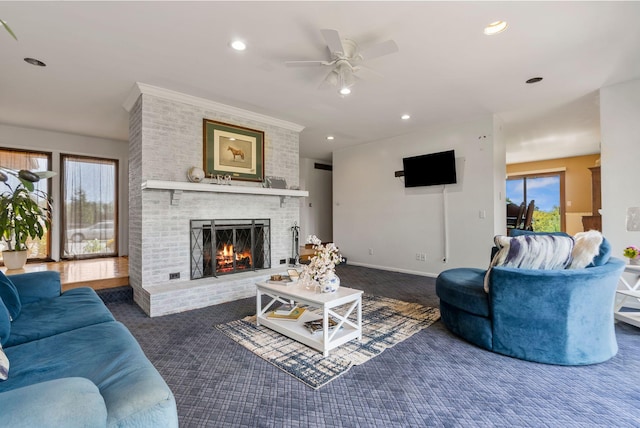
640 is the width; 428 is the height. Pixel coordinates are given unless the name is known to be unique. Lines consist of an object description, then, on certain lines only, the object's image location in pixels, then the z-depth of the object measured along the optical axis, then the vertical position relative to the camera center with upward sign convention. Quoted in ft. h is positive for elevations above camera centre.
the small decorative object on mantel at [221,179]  13.35 +1.72
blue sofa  2.76 -2.07
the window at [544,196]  26.17 +1.77
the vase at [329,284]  8.43 -1.89
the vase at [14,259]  14.39 -1.90
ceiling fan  7.63 +4.43
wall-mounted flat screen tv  16.17 +2.62
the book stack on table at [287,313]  9.39 -3.06
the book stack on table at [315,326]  8.53 -3.17
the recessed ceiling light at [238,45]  8.49 +4.95
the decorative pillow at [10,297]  6.50 -1.71
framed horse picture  13.30 +3.10
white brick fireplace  11.55 +0.78
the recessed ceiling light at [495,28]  7.81 +4.97
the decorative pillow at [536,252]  7.50 -0.94
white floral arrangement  8.53 -1.37
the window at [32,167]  16.65 +2.99
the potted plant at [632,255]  10.12 -1.37
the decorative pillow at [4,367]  4.01 -2.01
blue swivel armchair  7.13 -2.41
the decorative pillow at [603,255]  7.59 -1.04
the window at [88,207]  18.31 +0.74
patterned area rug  7.06 -3.54
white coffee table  7.81 -3.13
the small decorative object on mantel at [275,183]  15.03 +1.75
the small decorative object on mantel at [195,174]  12.30 +1.79
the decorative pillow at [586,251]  7.51 -0.92
